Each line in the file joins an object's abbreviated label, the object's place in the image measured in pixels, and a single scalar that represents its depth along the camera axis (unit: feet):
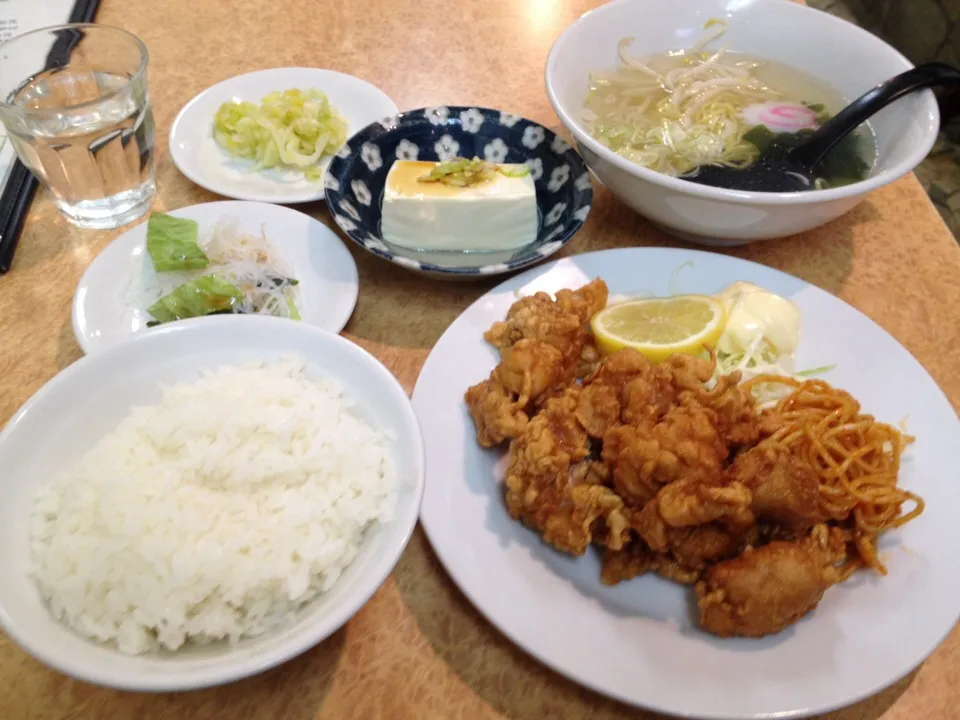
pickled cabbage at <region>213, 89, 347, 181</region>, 1.30
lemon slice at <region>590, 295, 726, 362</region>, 1.02
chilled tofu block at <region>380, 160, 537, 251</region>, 1.14
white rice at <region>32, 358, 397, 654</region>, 0.67
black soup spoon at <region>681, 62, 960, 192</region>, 1.15
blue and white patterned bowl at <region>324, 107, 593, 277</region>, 1.10
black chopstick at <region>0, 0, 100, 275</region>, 1.15
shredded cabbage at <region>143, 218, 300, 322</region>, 1.07
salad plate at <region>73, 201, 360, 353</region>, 1.03
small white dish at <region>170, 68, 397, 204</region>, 1.26
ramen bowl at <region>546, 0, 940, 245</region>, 1.04
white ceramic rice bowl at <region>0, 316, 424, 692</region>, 0.61
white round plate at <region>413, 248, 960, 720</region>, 0.74
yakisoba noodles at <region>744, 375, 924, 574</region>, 0.85
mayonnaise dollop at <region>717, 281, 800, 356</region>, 1.05
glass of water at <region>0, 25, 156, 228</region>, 1.12
